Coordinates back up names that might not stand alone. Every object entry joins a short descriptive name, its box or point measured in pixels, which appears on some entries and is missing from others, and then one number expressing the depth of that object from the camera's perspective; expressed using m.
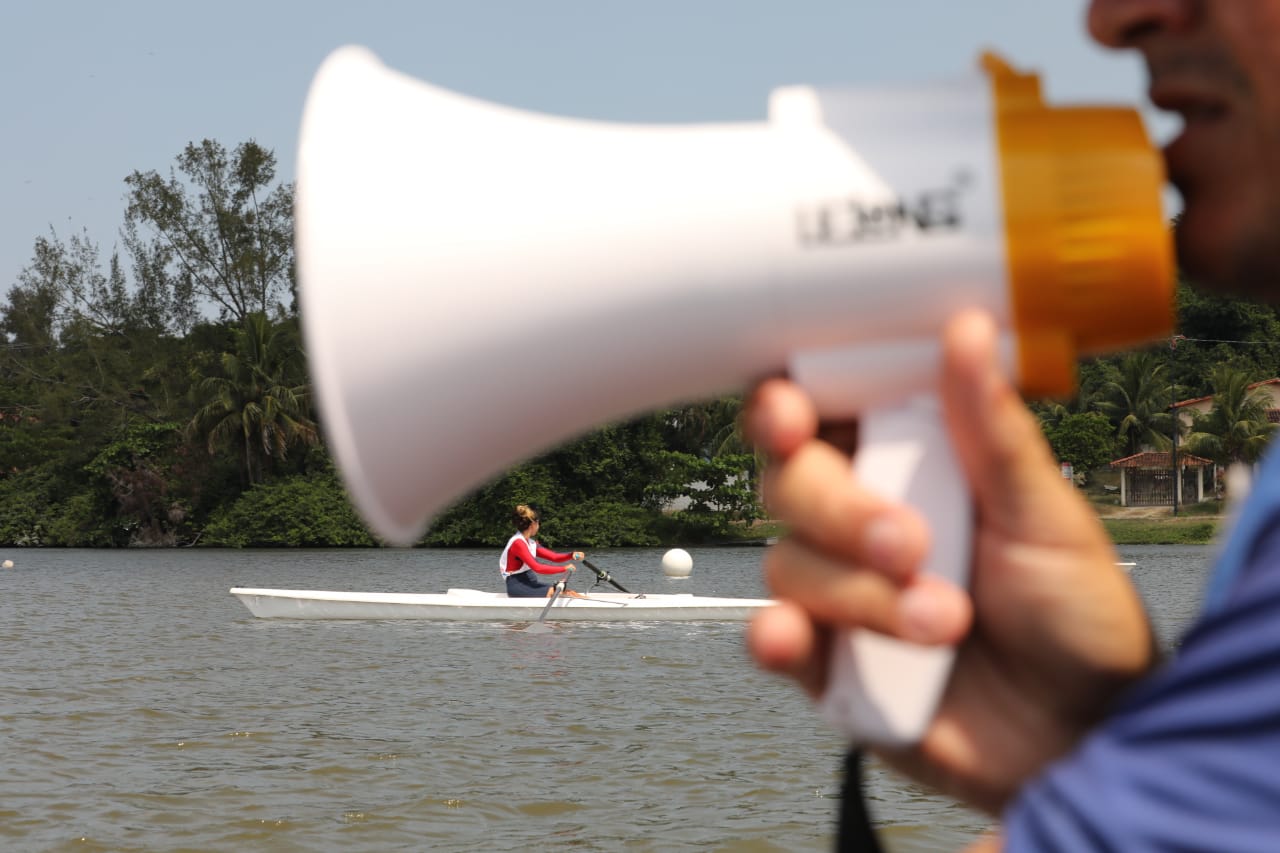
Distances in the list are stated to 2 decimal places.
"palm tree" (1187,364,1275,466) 63.88
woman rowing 20.53
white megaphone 1.12
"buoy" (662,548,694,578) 35.00
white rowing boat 22.50
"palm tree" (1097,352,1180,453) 69.81
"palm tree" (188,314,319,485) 58.78
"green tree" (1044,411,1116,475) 66.44
